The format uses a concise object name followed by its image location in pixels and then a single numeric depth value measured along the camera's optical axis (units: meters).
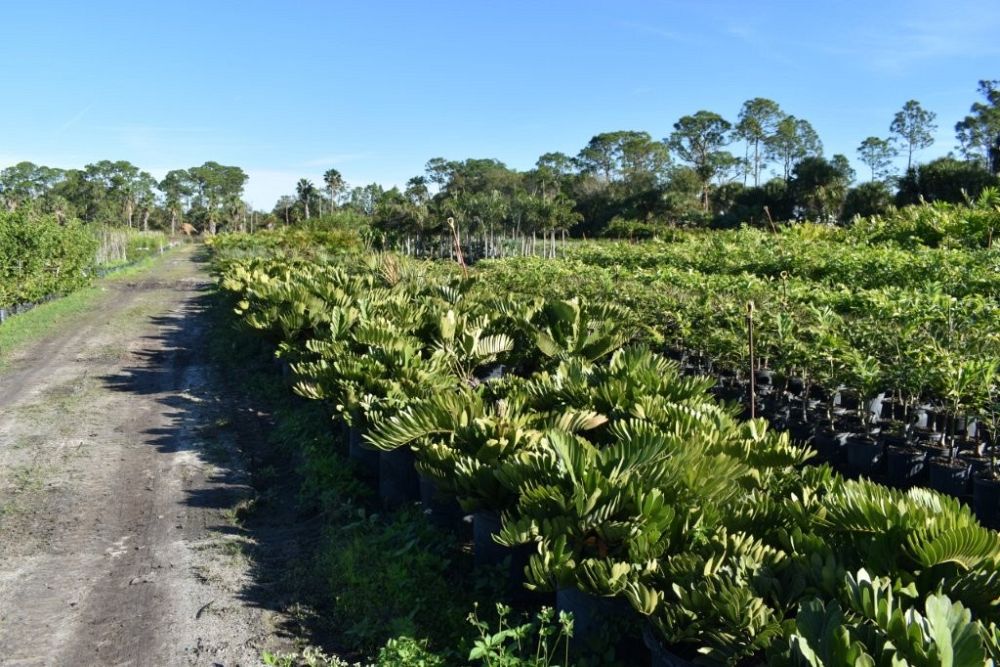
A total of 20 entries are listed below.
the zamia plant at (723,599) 2.38
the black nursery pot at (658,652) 2.57
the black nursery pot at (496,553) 3.82
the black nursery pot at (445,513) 4.60
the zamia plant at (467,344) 6.82
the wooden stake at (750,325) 5.21
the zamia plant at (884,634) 1.85
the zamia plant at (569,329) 6.69
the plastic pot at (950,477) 5.28
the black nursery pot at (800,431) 6.54
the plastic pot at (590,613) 3.02
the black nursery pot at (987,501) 4.93
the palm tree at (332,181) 74.00
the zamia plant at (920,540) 2.36
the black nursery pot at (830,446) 6.22
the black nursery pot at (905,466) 5.62
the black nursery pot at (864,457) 5.87
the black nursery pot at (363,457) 5.86
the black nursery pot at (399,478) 5.25
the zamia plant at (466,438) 3.83
